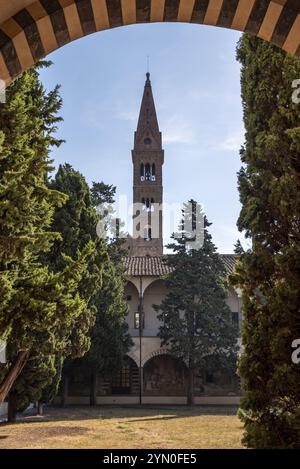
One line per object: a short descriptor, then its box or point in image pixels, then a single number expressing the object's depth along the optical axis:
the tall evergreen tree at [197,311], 27.66
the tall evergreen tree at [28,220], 8.62
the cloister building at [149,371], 29.31
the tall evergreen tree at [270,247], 8.20
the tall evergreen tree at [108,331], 25.80
